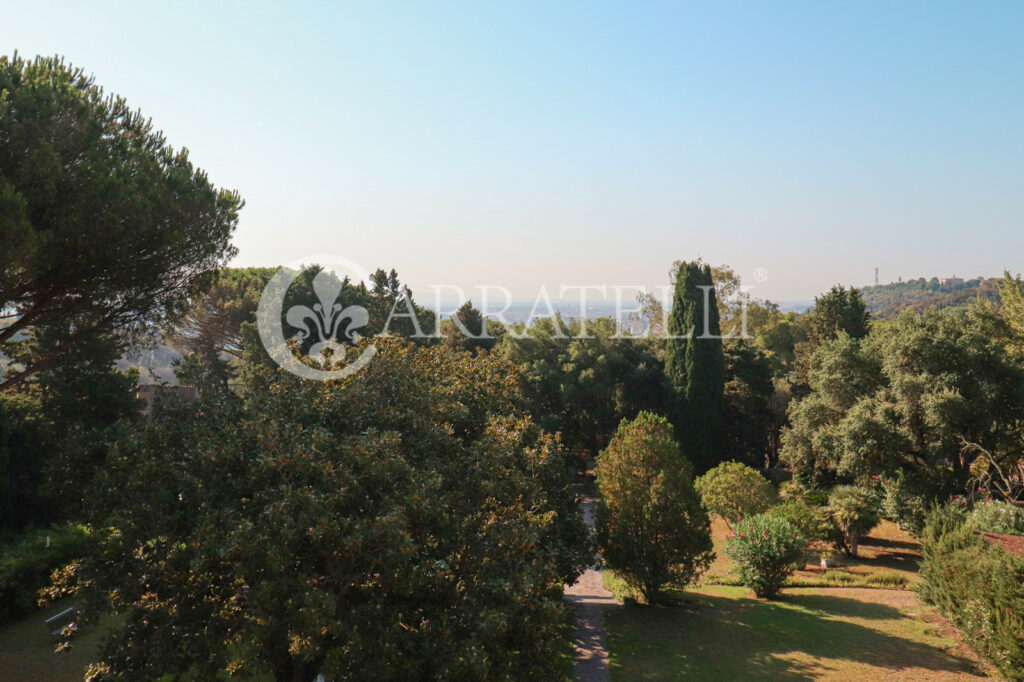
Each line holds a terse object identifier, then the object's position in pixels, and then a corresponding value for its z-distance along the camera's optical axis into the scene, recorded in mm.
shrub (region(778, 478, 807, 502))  19075
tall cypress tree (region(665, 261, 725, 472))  26547
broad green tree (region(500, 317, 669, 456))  28406
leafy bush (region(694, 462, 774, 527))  18578
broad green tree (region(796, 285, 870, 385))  27359
